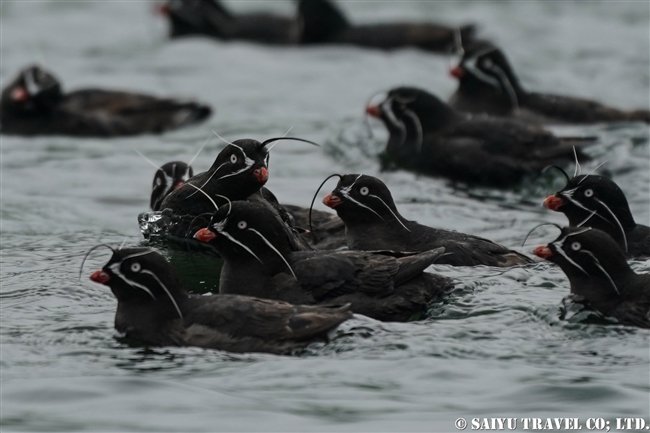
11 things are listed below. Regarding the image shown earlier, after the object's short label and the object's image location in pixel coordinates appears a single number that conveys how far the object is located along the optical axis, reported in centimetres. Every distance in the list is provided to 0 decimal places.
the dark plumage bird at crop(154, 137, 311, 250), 1101
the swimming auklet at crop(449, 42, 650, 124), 1716
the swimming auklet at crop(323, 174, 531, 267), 1085
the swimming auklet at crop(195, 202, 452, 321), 945
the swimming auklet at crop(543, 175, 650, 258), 1098
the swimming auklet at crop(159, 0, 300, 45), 2420
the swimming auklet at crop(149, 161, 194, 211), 1238
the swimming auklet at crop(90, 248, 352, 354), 876
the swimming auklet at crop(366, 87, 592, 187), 1484
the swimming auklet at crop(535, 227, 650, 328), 936
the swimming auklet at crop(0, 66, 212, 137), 1770
